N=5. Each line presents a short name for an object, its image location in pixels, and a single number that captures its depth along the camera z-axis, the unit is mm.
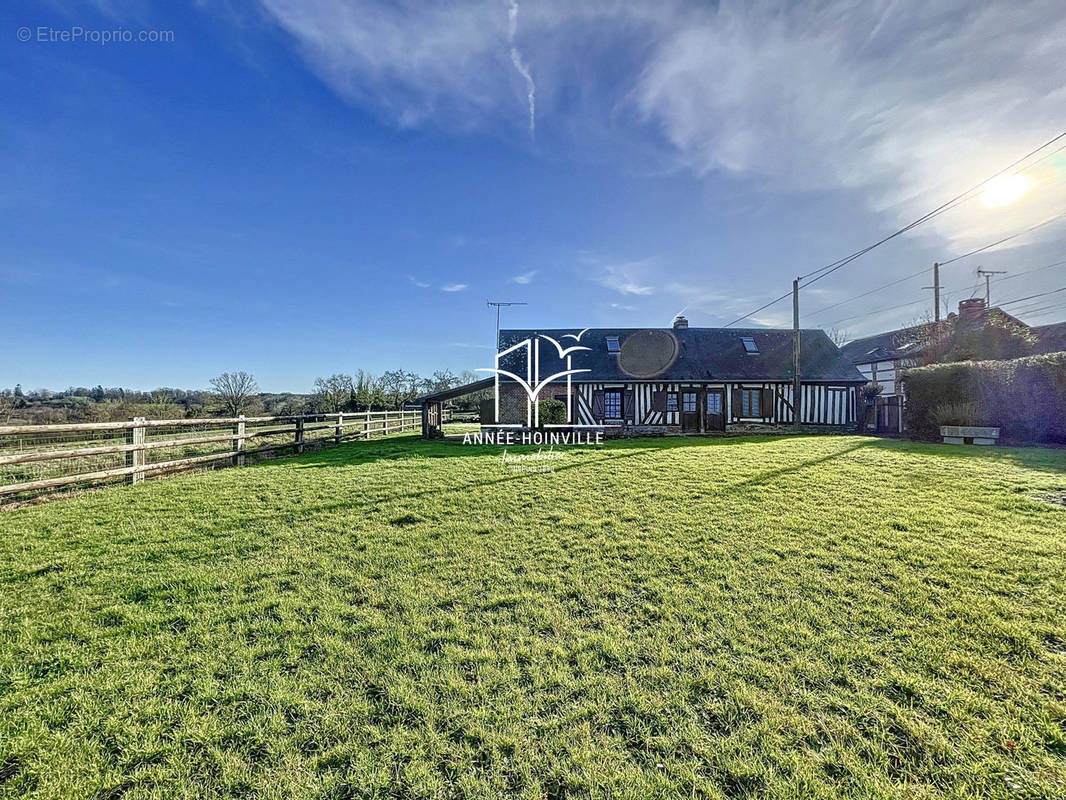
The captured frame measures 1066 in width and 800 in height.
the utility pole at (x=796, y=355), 15125
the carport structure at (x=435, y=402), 15297
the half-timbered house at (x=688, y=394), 16875
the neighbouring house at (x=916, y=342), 18859
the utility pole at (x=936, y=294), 19062
